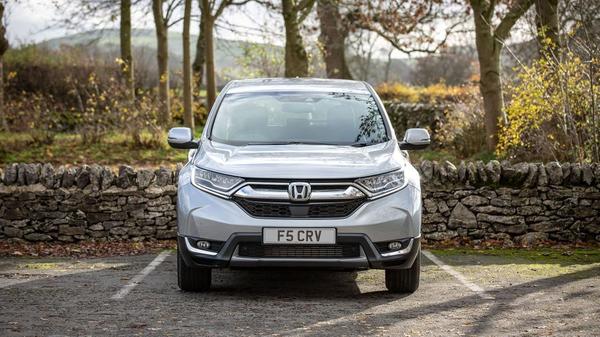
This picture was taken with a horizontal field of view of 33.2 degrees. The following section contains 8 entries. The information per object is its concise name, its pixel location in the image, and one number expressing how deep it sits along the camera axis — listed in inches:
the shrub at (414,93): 1268.2
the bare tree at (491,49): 711.7
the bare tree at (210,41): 960.9
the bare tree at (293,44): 866.1
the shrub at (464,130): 809.5
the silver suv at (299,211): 303.2
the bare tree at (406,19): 874.8
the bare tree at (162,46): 1093.8
